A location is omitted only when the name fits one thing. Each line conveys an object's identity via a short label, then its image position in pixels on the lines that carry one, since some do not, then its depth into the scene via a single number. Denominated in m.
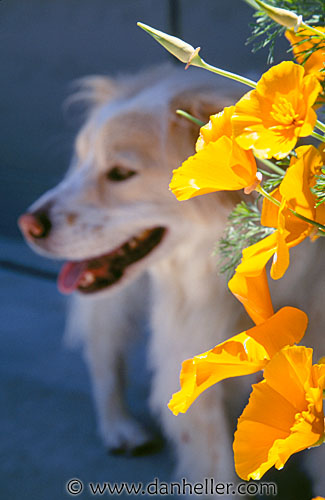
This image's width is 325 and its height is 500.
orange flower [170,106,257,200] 0.72
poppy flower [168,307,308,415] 0.72
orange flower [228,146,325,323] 0.71
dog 2.02
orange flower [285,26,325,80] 0.77
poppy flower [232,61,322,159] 0.70
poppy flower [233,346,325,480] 0.69
